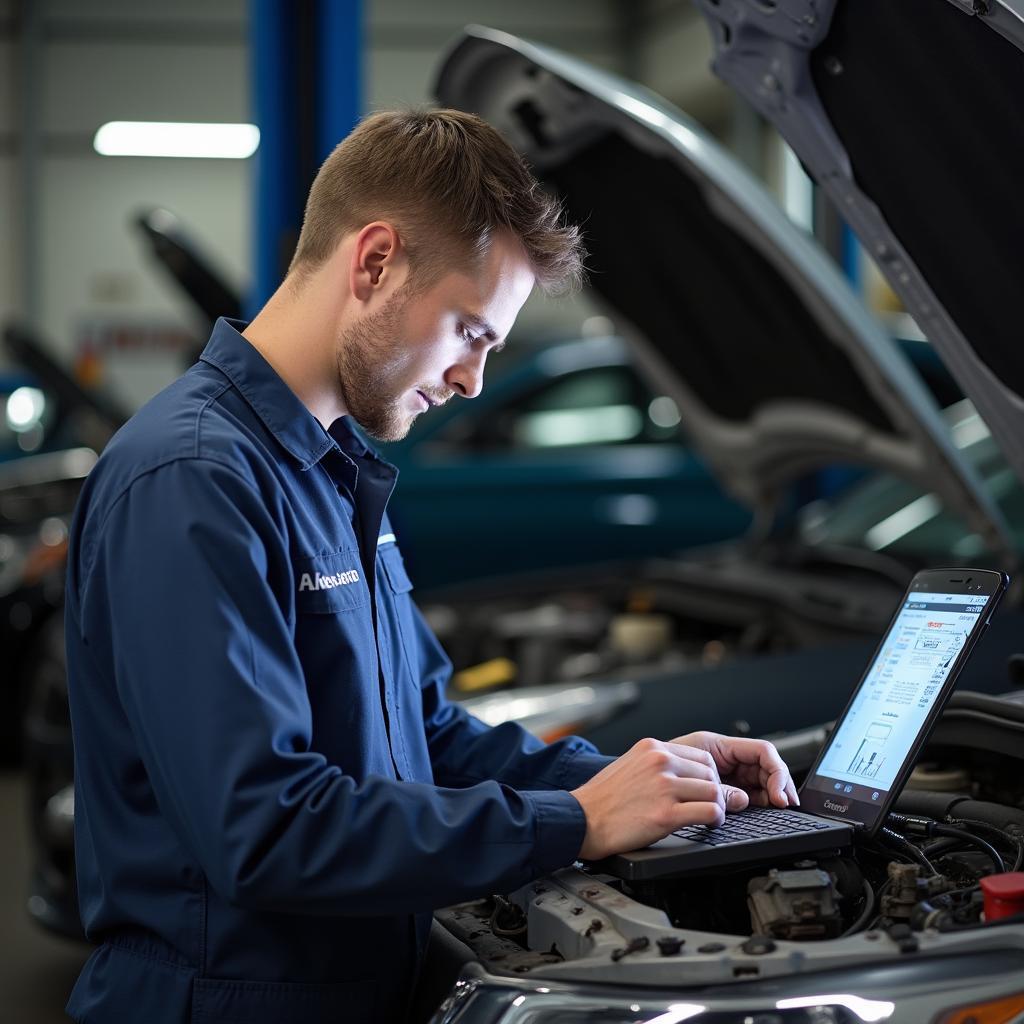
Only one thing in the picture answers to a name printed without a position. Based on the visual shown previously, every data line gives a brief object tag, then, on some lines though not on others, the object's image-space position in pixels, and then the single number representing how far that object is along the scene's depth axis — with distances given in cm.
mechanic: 118
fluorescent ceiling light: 1227
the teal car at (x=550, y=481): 550
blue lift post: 402
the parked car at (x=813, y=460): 124
